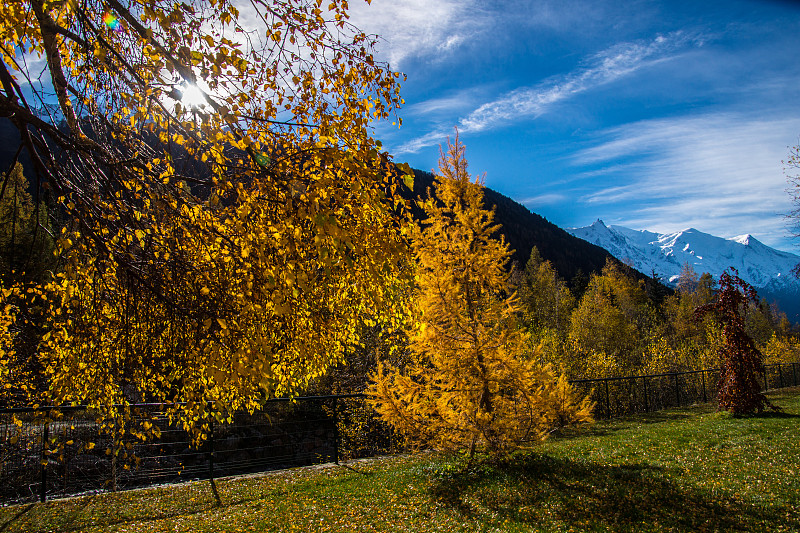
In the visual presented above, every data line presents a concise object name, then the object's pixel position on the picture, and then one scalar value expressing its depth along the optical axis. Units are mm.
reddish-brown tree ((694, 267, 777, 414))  12297
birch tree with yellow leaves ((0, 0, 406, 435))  2797
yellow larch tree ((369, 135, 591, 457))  7316
